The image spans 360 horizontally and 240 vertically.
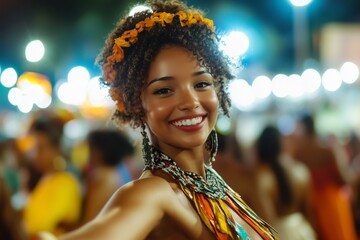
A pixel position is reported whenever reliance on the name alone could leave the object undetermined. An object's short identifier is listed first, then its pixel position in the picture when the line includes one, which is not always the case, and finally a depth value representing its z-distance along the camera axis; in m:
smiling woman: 2.27
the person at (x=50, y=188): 4.77
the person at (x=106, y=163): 5.12
